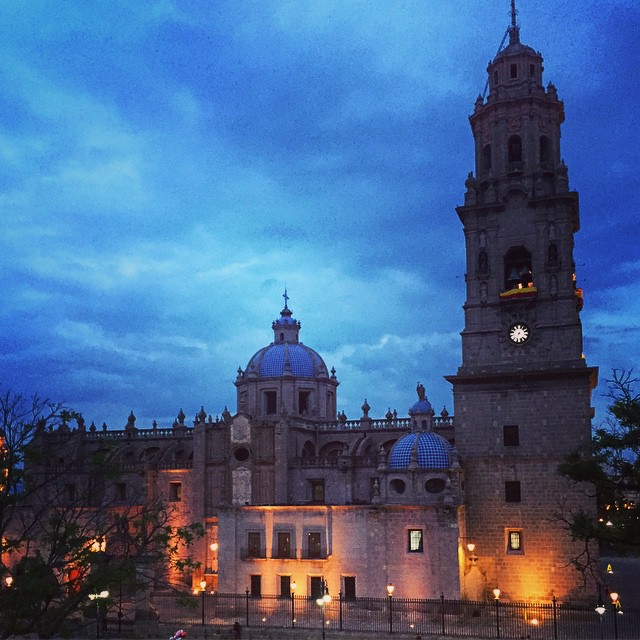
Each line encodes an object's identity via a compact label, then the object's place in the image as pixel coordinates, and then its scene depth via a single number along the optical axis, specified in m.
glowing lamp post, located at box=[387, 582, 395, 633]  37.34
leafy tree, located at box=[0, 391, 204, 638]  22.16
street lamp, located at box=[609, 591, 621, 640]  34.33
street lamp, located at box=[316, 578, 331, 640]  38.00
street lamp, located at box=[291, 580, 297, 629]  39.22
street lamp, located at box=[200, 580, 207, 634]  39.24
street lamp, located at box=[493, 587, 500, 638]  35.37
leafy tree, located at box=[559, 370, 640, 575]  30.36
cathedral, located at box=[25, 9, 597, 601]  45.09
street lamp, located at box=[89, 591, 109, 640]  23.14
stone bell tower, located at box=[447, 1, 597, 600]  45.44
